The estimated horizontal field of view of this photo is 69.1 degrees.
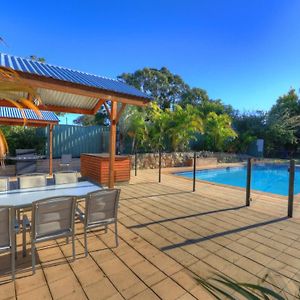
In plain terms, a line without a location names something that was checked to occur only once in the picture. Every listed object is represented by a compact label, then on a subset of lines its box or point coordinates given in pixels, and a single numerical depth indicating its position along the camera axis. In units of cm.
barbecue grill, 883
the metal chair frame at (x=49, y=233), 238
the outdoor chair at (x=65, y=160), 970
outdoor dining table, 290
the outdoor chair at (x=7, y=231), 215
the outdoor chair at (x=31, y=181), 392
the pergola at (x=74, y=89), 365
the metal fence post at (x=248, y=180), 512
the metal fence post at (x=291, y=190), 445
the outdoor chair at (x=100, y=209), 283
